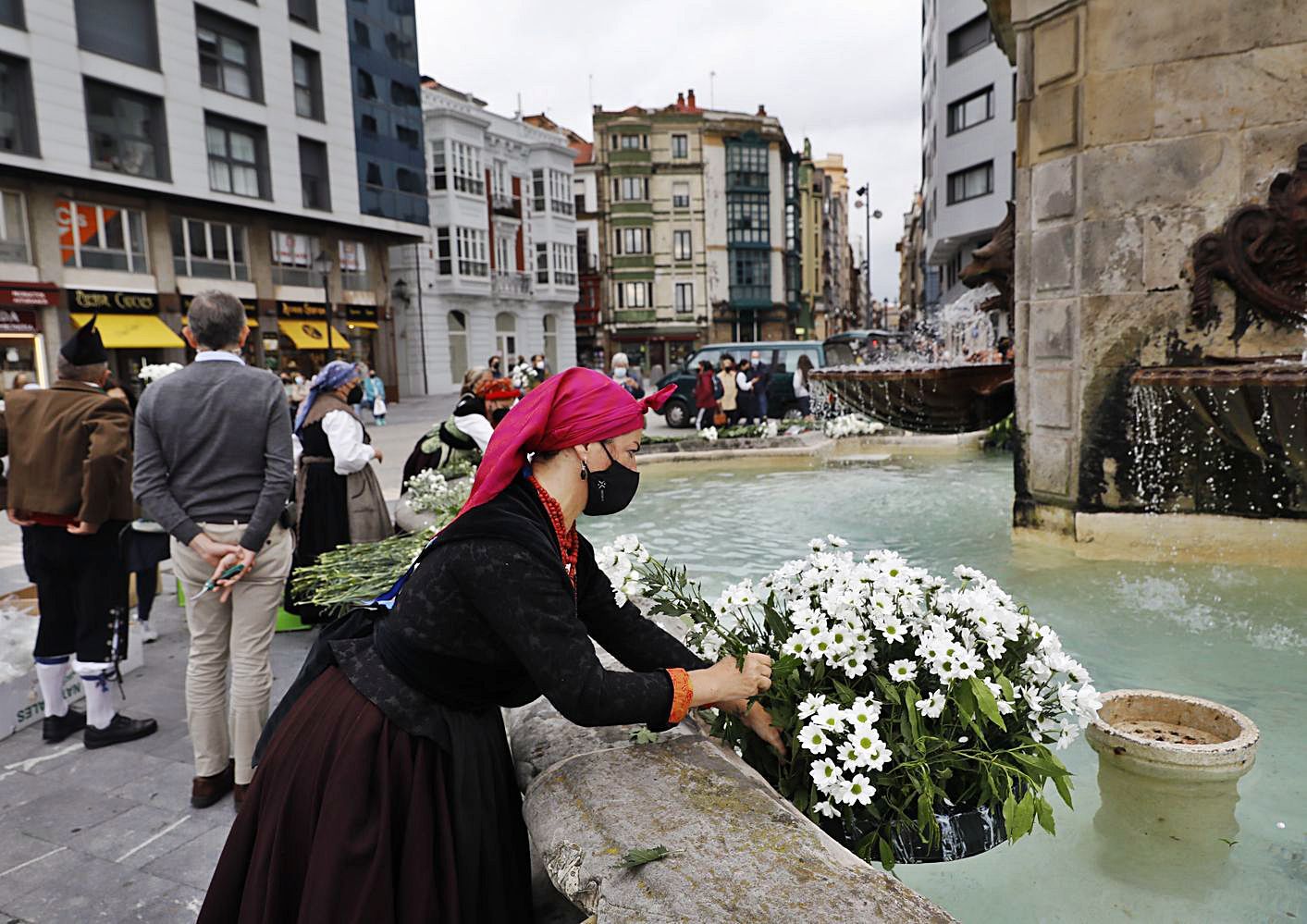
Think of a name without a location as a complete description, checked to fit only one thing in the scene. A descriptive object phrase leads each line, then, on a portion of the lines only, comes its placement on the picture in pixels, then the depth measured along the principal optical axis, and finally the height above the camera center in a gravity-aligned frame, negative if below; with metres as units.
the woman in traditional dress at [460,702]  1.90 -0.76
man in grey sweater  3.64 -0.52
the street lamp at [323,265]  23.14 +2.59
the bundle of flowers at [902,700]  2.06 -0.84
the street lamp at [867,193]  47.03 +7.88
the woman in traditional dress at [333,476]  5.81 -0.73
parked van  20.95 -0.13
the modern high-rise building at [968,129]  34.53 +8.44
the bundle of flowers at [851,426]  13.47 -1.14
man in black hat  4.28 -0.65
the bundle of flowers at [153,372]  7.06 +0.01
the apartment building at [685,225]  60.44 +8.69
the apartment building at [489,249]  44.41 +5.91
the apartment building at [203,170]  24.55 +6.35
